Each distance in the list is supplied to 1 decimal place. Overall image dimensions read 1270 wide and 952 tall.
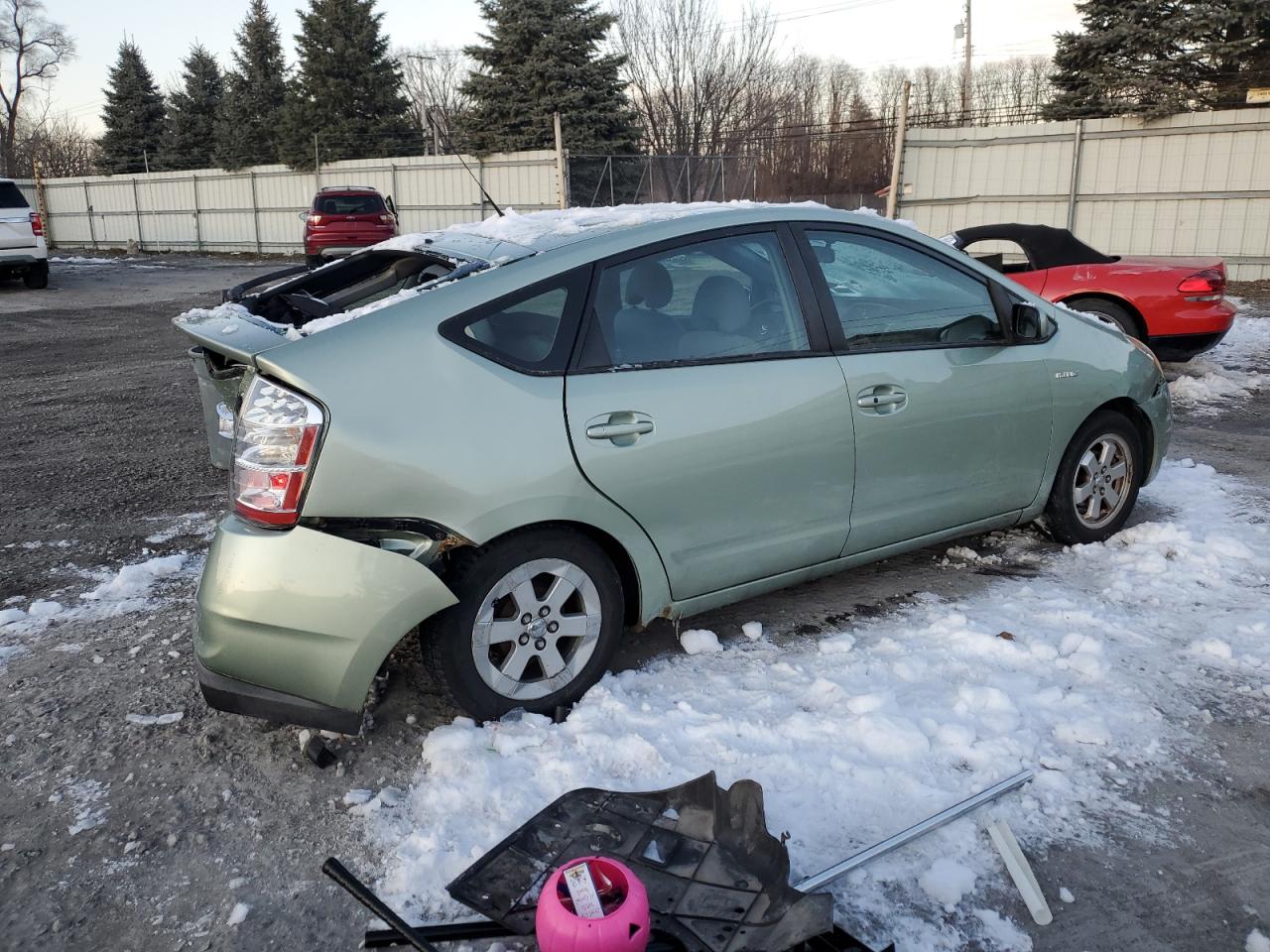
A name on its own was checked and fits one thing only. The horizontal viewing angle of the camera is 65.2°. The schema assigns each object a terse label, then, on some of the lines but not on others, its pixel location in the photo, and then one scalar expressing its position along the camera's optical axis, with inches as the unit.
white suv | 664.4
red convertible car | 318.0
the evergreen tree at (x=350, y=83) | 1338.6
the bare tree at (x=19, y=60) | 1960.4
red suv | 768.3
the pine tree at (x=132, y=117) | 1728.6
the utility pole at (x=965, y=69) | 1401.3
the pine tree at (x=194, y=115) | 1697.8
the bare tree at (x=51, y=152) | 1956.2
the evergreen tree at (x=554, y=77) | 1114.7
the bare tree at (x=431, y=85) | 2155.5
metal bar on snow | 91.0
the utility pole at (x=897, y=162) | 641.6
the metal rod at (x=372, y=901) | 80.4
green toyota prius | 108.0
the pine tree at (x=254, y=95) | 1509.6
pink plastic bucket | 75.6
